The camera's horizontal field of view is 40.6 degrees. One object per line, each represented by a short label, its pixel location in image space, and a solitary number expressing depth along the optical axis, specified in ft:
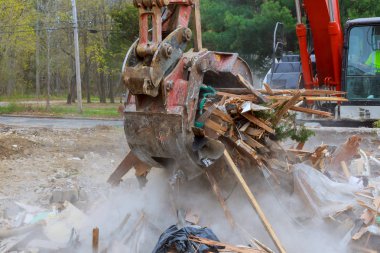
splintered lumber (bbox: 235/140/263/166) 14.59
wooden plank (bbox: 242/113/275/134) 15.01
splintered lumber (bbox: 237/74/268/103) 15.42
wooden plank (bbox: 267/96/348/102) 15.92
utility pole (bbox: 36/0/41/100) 114.83
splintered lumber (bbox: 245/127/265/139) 15.12
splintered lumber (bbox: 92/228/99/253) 14.61
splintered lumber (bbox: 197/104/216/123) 14.07
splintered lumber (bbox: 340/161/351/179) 20.25
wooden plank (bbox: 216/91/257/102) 15.05
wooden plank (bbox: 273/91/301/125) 15.73
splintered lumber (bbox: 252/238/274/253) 13.41
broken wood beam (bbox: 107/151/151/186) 16.03
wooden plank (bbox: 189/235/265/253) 13.11
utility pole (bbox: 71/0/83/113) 86.38
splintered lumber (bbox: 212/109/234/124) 14.22
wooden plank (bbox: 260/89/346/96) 16.13
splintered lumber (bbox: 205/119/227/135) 14.14
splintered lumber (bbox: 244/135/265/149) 15.08
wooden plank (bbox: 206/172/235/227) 14.70
